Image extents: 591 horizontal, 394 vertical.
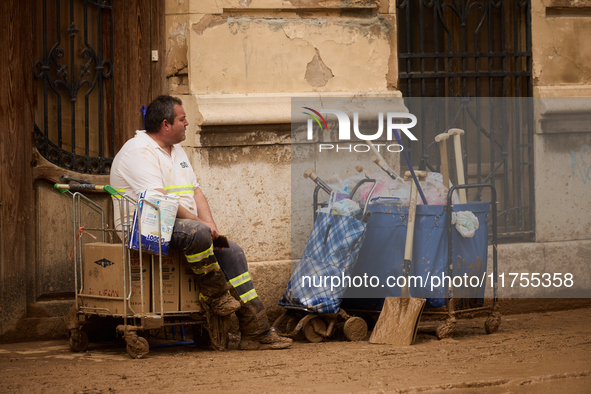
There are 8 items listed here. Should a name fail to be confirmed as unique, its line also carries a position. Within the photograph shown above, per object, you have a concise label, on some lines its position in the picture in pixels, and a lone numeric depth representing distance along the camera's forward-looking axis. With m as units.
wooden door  11.48
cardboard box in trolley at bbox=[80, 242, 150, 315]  10.25
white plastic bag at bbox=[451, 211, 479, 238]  11.22
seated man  10.37
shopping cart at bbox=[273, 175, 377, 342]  11.12
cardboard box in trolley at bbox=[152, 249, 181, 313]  10.48
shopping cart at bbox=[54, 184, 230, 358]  10.19
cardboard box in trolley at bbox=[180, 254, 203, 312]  10.64
